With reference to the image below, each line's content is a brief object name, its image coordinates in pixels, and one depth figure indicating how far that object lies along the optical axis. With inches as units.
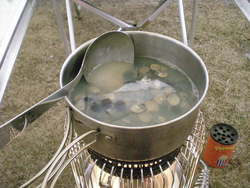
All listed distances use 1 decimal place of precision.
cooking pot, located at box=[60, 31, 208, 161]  20.4
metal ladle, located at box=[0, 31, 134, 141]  24.2
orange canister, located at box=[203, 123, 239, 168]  46.3
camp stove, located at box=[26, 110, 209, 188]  20.9
